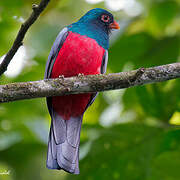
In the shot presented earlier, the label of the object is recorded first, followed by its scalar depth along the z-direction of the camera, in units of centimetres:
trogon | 848
